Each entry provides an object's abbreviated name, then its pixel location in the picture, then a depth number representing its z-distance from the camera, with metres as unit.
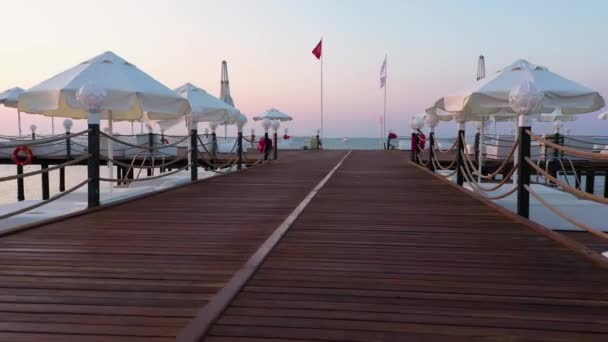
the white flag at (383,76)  28.84
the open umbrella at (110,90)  8.06
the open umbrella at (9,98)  17.77
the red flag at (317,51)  30.88
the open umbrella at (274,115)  27.44
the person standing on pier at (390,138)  30.93
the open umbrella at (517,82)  8.50
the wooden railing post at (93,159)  5.70
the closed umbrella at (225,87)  22.52
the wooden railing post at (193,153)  9.30
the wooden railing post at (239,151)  13.17
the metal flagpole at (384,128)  33.36
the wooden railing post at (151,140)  16.63
